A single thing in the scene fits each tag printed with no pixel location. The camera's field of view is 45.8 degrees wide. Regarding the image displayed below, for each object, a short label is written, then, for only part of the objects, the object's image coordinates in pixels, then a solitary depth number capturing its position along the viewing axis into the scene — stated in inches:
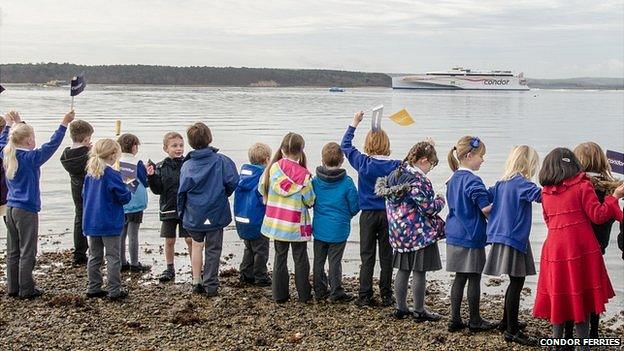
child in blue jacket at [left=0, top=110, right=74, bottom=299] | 303.0
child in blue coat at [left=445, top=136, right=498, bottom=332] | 259.9
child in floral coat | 274.7
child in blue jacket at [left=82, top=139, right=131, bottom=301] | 299.4
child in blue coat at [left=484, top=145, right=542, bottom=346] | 249.6
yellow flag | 311.9
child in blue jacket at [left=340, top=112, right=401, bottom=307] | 295.9
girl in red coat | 232.2
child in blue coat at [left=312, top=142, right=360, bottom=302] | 305.7
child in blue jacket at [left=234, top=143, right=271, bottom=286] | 330.0
